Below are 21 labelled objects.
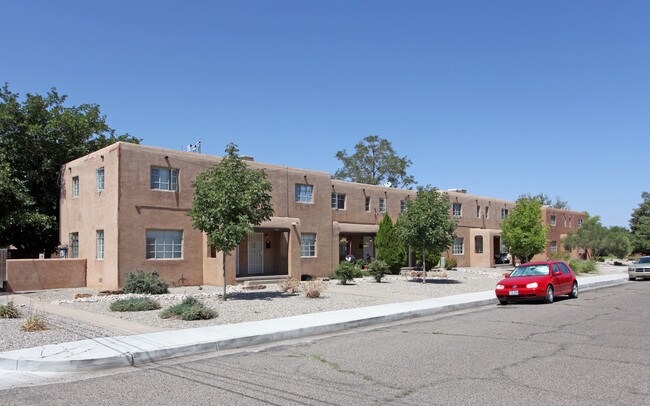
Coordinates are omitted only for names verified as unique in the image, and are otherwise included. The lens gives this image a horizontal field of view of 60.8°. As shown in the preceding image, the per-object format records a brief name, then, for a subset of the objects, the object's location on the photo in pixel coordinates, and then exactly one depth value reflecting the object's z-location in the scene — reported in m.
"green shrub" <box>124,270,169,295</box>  20.78
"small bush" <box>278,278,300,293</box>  21.53
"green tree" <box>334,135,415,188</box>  71.50
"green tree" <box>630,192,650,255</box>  66.50
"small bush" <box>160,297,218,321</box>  13.90
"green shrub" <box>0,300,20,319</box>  14.46
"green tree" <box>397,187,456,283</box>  26.23
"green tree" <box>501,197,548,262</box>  39.81
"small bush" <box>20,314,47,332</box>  12.08
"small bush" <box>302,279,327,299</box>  19.44
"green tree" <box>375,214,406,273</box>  33.75
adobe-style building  22.78
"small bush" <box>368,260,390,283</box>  27.16
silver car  31.92
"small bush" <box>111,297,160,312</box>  15.87
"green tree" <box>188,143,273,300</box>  18.47
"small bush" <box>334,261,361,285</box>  25.78
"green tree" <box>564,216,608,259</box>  50.50
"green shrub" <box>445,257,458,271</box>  39.89
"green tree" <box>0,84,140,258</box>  28.02
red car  18.09
